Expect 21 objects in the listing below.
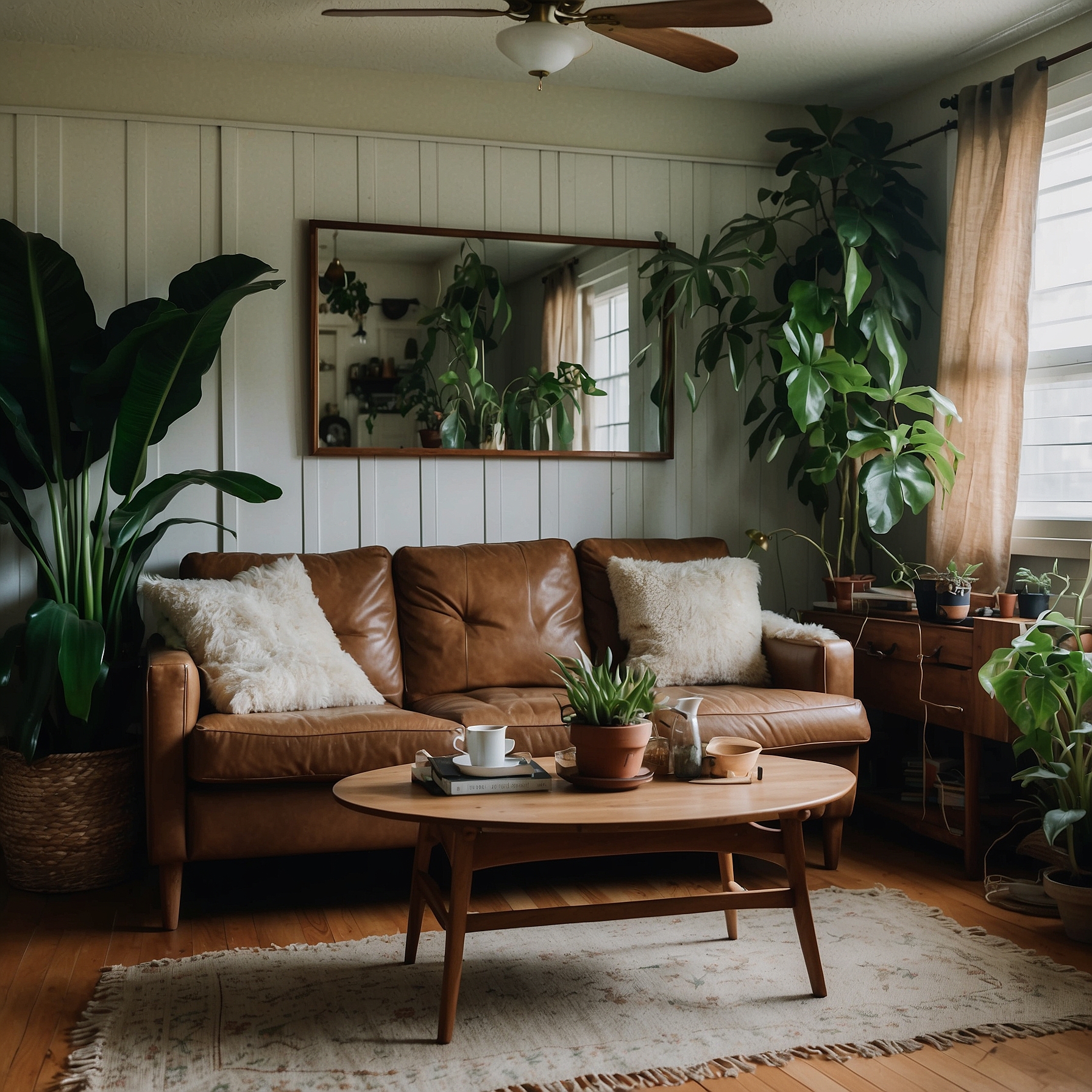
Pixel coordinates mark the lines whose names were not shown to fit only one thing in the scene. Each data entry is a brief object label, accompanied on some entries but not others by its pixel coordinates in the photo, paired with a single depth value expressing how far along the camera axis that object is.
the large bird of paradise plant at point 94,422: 3.07
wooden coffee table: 2.04
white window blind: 3.42
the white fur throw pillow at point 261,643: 2.98
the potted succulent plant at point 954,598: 3.35
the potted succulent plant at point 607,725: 2.23
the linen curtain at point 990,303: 3.50
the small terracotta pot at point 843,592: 3.85
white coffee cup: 2.25
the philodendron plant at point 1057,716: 2.73
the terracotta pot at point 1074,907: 2.68
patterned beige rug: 2.03
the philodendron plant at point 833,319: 3.59
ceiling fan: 2.47
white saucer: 2.24
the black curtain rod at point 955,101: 3.34
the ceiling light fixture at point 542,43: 2.46
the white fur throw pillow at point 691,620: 3.53
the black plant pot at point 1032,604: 3.17
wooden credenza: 3.16
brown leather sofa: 2.78
